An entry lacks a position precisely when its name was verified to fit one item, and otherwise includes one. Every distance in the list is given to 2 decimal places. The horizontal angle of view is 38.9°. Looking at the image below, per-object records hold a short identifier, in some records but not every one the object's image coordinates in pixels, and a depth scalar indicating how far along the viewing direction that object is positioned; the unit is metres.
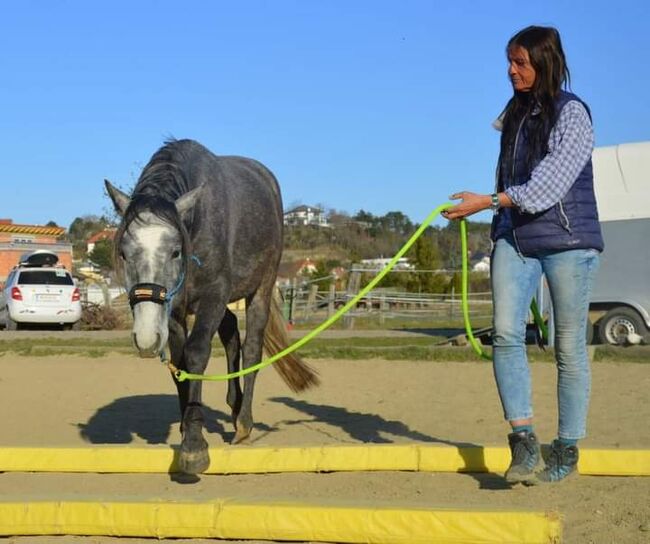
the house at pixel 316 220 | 61.58
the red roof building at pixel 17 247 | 41.11
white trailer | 16.22
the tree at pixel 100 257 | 47.38
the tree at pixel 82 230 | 90.31
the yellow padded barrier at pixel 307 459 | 4.85
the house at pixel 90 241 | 87.25
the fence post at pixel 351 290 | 25.81
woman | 4.45
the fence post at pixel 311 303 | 29.17
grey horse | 4.86
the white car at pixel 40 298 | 22.03
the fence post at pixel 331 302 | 27.30
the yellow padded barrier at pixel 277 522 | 3.49
